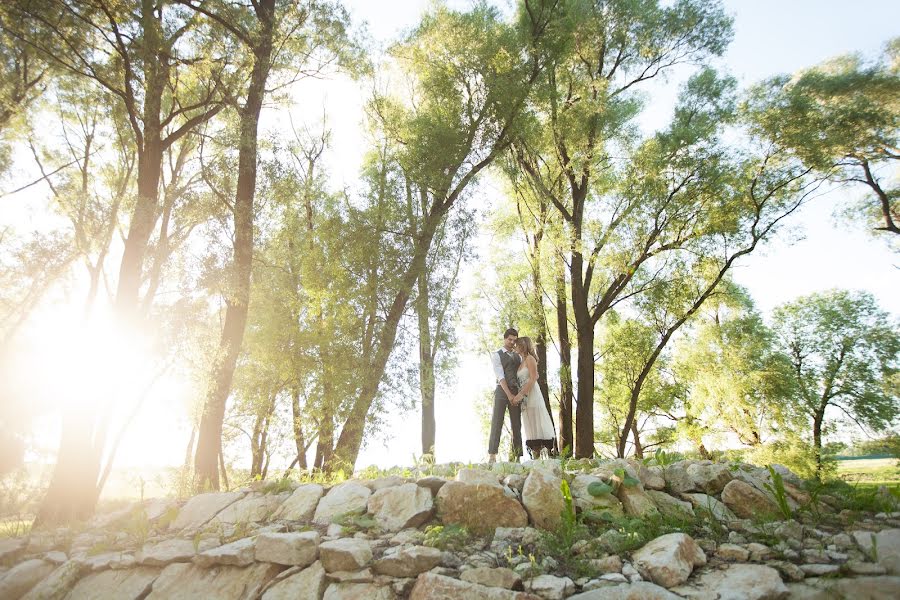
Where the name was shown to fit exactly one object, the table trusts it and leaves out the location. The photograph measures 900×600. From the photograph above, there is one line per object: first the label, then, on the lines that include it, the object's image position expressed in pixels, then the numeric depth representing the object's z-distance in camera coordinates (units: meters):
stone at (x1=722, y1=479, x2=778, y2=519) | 4.34
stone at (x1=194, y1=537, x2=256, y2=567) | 3.99
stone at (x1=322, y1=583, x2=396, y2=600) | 3.42
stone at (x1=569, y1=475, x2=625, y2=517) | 4.35
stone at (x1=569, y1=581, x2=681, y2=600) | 3.04
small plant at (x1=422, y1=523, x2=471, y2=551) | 3.86
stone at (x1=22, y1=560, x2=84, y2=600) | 4.30
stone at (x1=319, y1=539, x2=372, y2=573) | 3.66
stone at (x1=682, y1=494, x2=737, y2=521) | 4.32
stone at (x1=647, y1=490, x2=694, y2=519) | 4.34
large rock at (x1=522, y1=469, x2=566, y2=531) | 4.20
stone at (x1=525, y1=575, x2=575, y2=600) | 3.18
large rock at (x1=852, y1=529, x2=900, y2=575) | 3.19
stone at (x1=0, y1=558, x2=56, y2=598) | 4.38
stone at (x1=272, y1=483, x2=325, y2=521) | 4.81
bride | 7.06
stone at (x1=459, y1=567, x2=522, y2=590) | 3.29
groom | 7.05
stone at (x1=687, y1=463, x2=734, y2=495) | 4.74
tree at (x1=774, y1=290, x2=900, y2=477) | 18.34
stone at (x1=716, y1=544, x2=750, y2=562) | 3.51
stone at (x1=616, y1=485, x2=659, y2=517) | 4.33
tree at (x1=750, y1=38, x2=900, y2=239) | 12.18
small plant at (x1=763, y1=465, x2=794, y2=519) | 4.15
